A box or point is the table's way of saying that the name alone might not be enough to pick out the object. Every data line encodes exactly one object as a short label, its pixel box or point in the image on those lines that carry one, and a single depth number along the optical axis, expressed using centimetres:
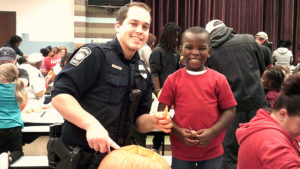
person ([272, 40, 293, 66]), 842
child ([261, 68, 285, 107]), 397
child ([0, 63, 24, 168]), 367
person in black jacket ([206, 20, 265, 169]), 324
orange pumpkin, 144
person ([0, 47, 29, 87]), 512
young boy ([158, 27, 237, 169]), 233
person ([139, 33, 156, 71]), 569
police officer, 172
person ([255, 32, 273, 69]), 450
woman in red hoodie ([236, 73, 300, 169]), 147
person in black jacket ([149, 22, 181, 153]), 455
